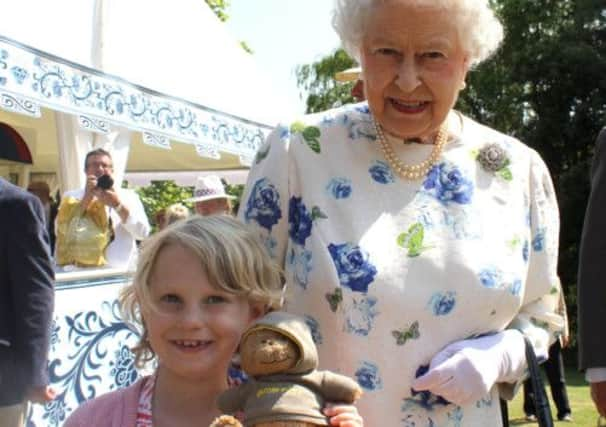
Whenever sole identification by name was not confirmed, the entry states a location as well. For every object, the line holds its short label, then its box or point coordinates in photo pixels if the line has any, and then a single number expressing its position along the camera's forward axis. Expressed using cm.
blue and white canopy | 495
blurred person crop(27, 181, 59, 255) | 768
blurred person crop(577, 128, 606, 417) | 274
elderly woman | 183
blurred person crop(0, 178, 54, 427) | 321
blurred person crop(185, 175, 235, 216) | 627
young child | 173
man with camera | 515
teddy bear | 146
